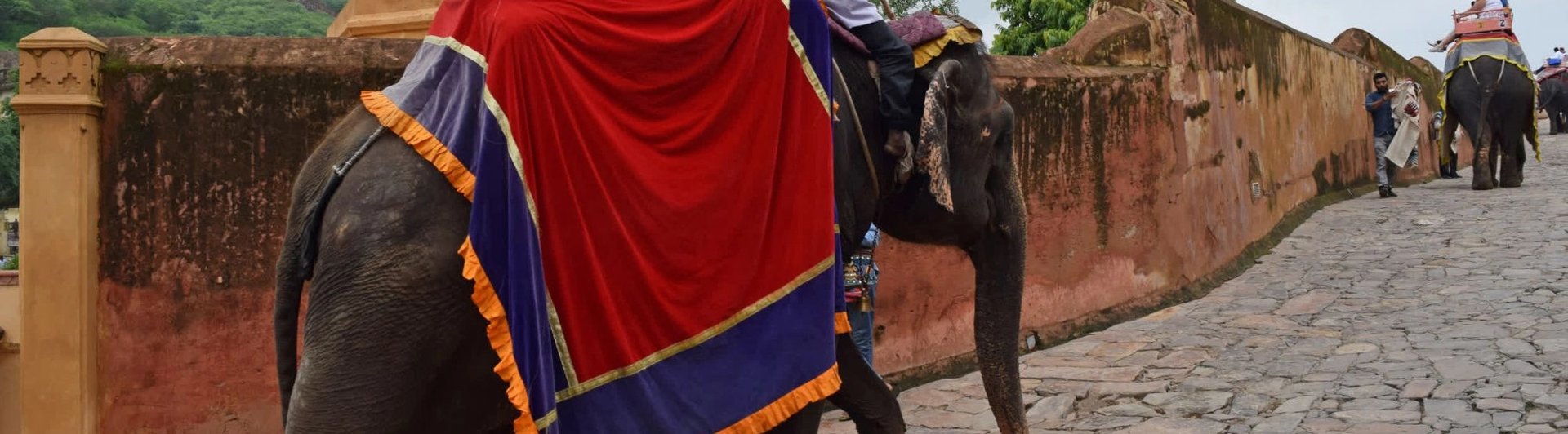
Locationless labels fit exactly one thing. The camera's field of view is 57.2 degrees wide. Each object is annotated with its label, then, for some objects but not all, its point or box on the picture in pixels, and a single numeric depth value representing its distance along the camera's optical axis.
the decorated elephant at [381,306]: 2.77
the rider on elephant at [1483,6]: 15.22
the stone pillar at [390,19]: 8.31
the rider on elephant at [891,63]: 4.04
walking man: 14.69
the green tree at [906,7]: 31.24
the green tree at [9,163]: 38.66
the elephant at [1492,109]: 14.83
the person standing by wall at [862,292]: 5.67
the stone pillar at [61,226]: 5.39
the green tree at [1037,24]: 25.70
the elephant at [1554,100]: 30.61
